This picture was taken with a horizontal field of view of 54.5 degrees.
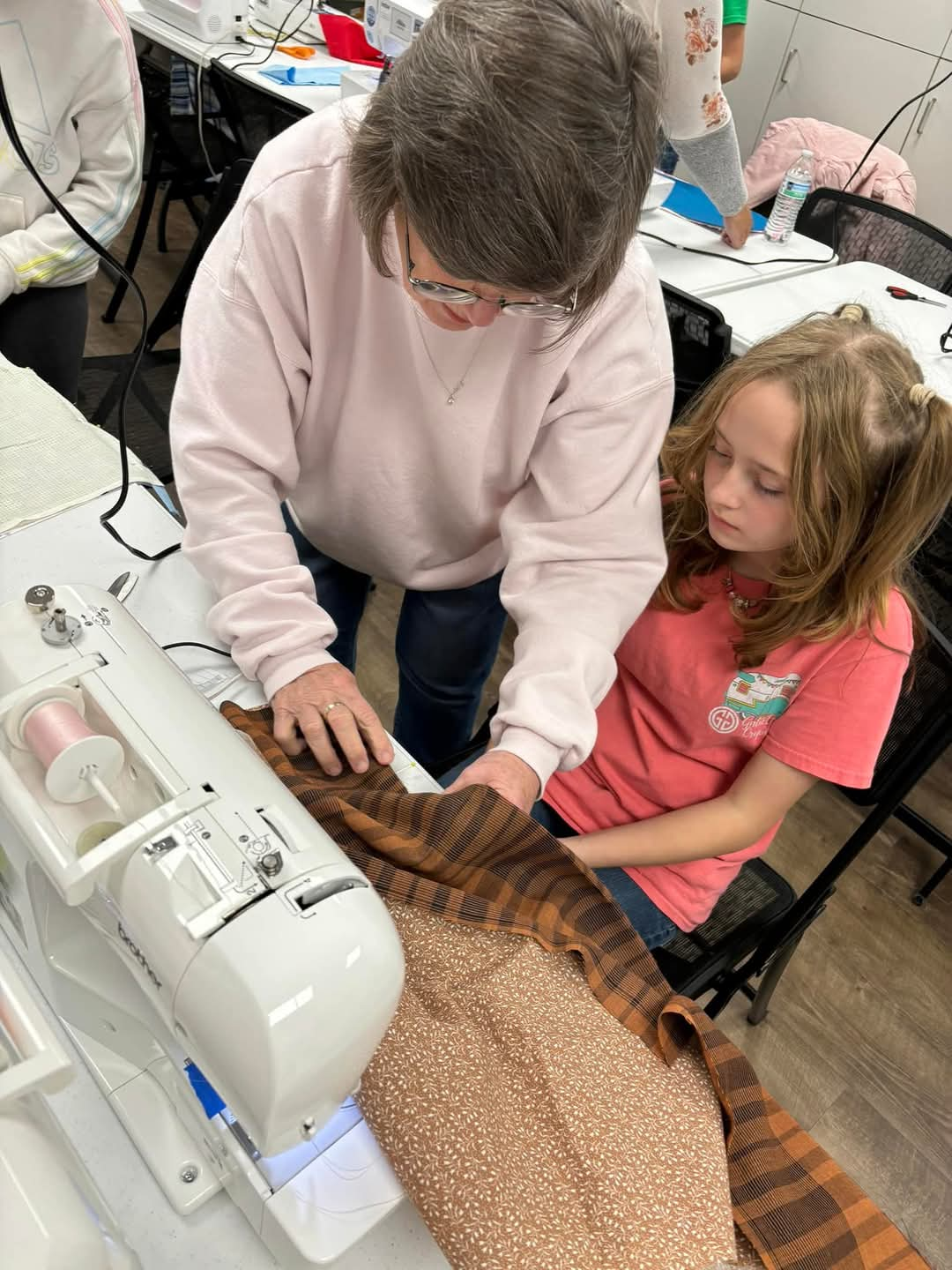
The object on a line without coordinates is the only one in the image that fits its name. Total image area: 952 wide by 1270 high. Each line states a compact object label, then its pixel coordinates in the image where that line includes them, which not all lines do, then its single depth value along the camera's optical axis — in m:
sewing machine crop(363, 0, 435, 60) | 2.39
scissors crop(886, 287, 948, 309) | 2.28
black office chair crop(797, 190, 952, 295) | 2.46
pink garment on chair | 3.26
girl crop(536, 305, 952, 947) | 1.02
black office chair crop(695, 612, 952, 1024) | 1.12
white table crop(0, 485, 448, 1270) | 0.62
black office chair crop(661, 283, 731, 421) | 1.61
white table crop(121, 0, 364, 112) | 2.66
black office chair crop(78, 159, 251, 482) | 1.75
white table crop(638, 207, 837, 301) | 2.14
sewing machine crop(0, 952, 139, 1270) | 0.42
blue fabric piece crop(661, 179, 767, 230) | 2.43
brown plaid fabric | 0.68
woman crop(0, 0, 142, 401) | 1.51
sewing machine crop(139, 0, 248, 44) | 2.76
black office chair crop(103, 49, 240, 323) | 3.00
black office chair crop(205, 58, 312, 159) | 2.05
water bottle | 2.33
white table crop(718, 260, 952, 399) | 2.01
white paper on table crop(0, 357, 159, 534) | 1.11
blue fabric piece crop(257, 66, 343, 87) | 2.73
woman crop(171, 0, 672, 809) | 0.86
